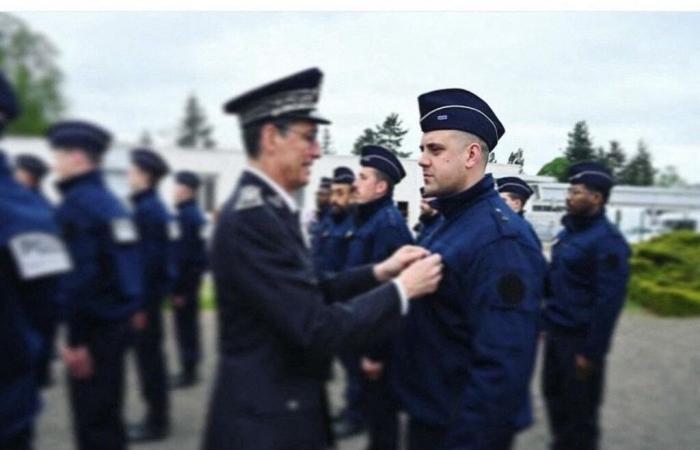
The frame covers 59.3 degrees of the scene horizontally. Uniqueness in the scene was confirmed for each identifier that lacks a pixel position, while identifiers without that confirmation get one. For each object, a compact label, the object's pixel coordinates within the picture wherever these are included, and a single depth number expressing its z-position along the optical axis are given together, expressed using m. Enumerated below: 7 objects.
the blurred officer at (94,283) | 1.22
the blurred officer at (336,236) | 3.44
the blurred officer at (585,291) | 2.38
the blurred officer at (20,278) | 1.19
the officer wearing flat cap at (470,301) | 1.28
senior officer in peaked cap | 1.19
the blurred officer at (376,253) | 2.67
